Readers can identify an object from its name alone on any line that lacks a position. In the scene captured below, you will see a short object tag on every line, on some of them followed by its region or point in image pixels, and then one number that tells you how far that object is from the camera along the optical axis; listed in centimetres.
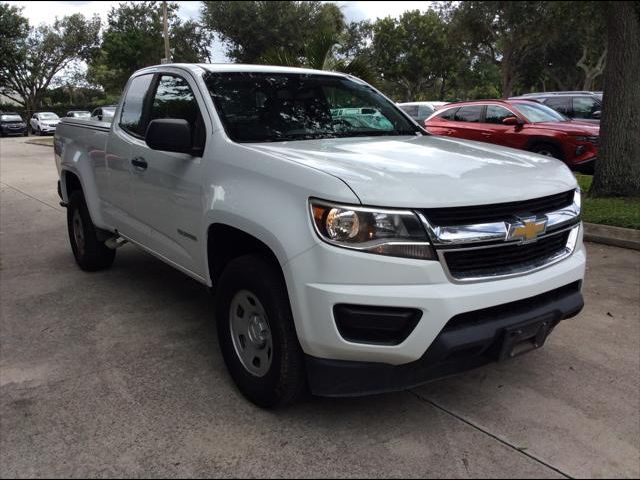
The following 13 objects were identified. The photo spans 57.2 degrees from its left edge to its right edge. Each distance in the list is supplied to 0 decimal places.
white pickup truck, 248
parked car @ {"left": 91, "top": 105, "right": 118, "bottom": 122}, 1783
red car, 977
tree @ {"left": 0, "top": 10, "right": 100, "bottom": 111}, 4362
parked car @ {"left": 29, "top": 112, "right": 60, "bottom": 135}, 3475
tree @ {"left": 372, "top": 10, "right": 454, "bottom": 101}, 4088
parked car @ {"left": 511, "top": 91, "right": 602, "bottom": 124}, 1323
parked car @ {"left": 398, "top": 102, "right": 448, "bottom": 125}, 1633
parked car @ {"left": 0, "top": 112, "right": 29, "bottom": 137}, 3559
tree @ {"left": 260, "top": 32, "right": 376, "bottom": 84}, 1161
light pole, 2100
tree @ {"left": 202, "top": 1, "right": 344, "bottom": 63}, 3256
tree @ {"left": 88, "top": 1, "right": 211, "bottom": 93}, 3434
